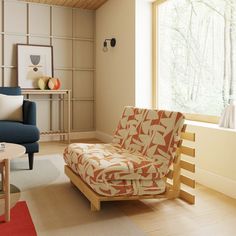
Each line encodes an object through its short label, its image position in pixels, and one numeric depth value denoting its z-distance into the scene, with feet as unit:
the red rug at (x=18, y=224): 5.85
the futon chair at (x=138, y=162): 6.72
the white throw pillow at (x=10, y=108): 11.89
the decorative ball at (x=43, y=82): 15.75
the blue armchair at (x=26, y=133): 10.29
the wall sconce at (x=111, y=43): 14.69
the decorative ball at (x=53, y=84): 15.83
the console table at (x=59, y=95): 15.26
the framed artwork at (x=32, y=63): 15.80
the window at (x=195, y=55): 9.40
